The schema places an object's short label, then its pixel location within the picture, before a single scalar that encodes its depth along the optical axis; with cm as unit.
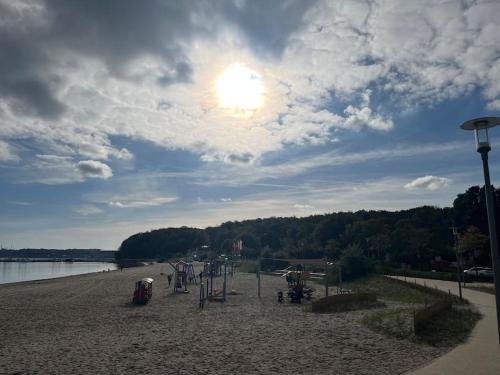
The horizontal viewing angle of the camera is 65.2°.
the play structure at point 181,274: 3428
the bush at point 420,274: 3344
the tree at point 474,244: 3969
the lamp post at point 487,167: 719
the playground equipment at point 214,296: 2405
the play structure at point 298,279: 2492
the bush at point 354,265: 3667
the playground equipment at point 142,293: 2525
